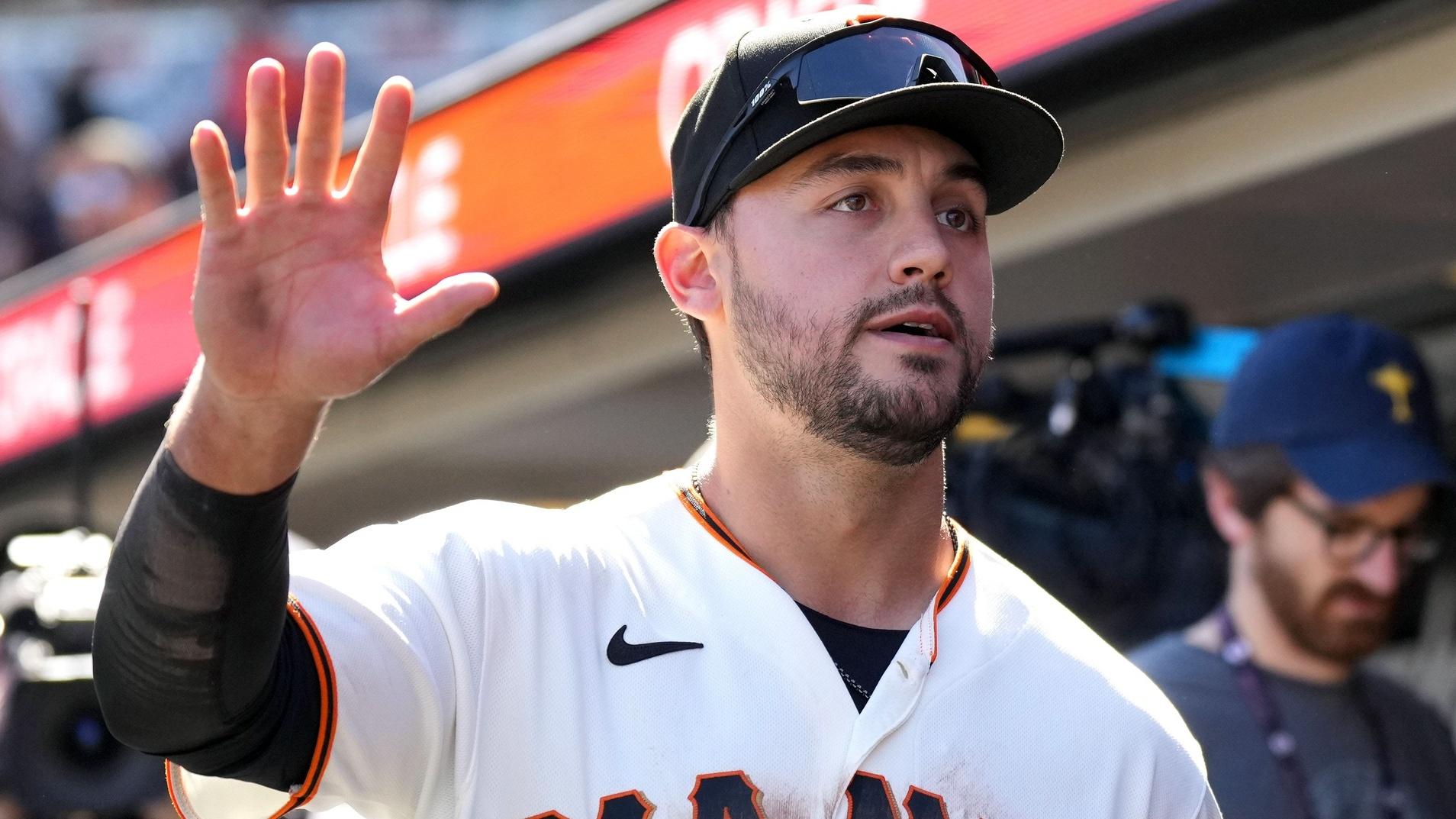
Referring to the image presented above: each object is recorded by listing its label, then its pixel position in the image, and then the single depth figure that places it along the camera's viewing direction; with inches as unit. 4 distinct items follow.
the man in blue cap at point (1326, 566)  214.7
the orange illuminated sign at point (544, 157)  214.1
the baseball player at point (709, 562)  100.4
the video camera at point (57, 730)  245.0
